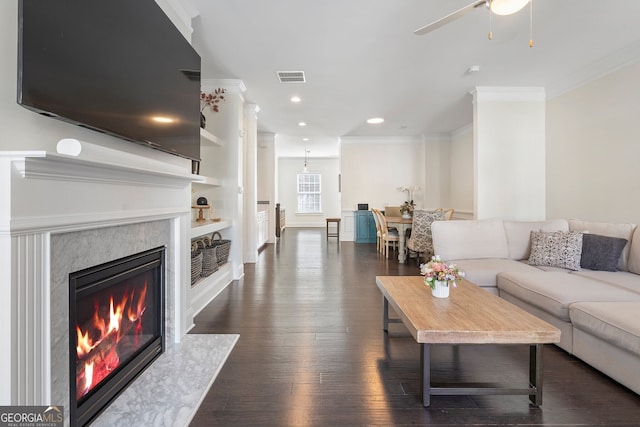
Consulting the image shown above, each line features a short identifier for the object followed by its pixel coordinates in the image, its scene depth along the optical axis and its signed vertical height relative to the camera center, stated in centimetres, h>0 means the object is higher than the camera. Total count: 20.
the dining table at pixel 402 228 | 563 -39
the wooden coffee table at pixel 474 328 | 158 -63
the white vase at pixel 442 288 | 221 -57
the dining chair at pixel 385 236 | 608 -56
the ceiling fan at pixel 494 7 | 183 +121
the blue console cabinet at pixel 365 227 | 805 -50
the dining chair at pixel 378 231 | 657 -50
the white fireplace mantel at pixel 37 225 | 105 -7
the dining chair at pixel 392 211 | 775 -8
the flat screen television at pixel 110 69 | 112 +65
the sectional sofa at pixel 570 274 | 186 -60
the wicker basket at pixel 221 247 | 390 -50
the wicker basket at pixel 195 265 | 308 -58
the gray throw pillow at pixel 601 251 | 290 -41
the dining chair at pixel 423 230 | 504 -37
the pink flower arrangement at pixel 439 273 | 216 -46
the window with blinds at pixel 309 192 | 1254 +62
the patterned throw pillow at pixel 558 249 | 306 -42
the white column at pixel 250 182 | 526 +43
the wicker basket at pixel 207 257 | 346 -56
